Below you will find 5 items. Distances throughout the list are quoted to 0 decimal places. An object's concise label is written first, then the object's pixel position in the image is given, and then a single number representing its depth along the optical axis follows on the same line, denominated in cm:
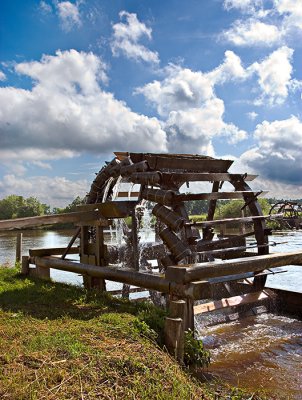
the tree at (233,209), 4578
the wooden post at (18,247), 1216
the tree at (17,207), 6812
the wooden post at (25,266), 872
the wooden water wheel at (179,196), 750
